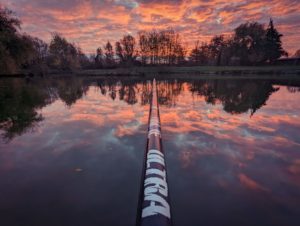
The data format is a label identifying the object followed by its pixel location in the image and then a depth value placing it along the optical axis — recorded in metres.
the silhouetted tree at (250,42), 60.78
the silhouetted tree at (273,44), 59.28
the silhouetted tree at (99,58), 76.78
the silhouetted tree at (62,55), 61.66
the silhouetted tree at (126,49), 75.25
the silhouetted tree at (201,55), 81.50
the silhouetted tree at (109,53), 79.30
